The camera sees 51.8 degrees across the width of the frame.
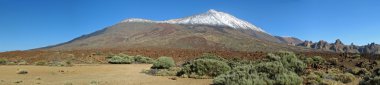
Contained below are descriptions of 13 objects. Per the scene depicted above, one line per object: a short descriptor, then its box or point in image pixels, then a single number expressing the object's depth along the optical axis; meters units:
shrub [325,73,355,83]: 15.20
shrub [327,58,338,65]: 26.41
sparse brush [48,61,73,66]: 28.03
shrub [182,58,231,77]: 17.38
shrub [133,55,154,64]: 33.94
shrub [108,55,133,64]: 32.28
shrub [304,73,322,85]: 13.77
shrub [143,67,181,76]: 18.85
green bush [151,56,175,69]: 23.88
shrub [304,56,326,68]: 25.09
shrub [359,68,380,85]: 10.79
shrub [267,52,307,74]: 18.02
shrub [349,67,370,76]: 18.45
